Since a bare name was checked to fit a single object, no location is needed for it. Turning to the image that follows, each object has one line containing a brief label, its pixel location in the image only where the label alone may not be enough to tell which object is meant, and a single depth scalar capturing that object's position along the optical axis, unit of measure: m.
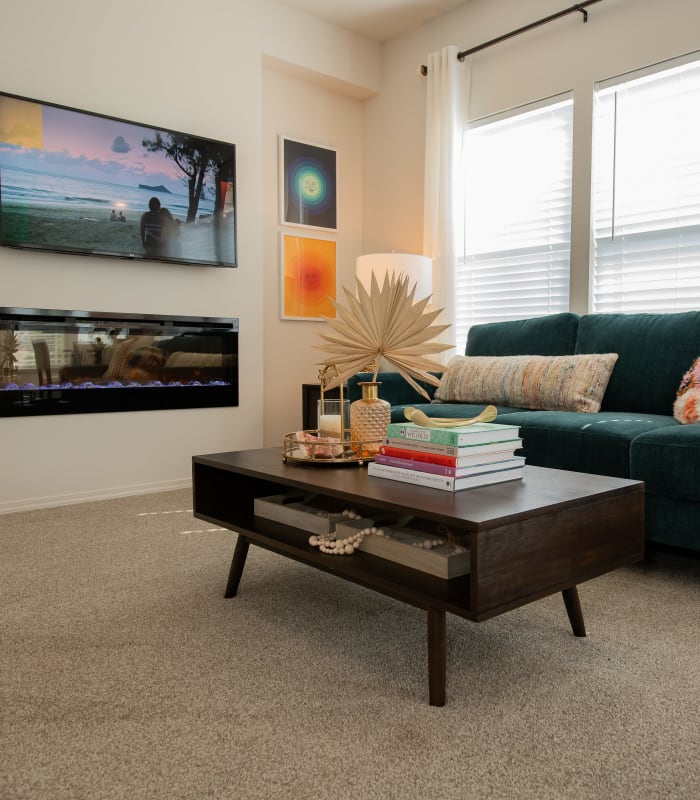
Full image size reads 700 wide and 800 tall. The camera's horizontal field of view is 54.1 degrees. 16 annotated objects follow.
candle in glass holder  1.84
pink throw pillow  2.33
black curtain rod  3.39
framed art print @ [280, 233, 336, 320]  4.24
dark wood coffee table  1.18
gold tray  1.73
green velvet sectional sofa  2.03
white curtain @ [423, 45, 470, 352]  3.97
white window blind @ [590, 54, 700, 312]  3.10
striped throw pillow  2.84
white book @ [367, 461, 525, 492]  1.42
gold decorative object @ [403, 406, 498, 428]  1.58
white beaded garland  1.52
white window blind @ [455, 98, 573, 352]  3.61
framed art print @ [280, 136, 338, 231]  4.24
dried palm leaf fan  1.75
